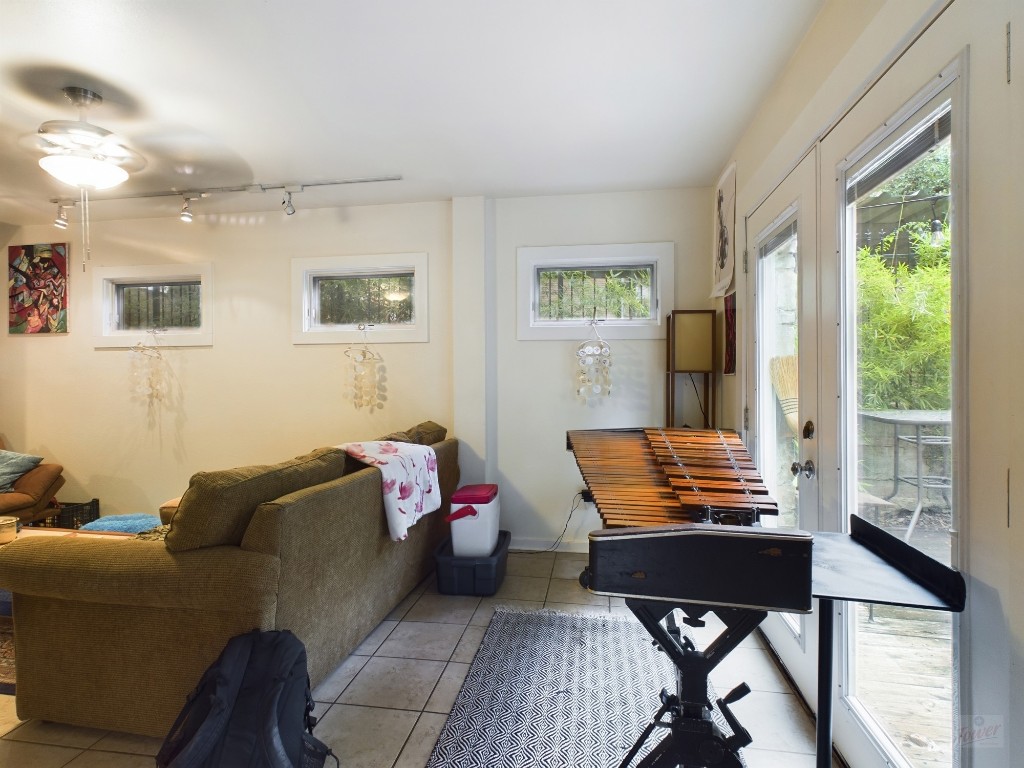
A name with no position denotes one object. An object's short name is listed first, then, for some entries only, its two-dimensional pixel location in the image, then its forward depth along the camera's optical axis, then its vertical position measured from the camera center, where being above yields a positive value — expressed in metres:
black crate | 3.55 -1.07
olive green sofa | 1.45 -0.71
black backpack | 1.23 -0.96
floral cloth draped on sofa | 2.16 -0.51
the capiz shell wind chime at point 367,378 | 3.50 +0.01
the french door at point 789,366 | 1.63 +0.05
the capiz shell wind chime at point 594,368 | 3.25 +0.08
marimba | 0.82 -0.38
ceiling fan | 2.13 +1.21
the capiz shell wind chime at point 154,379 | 3.73 +0.02
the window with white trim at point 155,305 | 3.71 +0.65
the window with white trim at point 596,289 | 3.26 +0.67
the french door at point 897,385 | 1.00 -0.02
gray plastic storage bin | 2.63 -1.16
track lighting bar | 3.13 +1.36
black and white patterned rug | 1.50 -1.25
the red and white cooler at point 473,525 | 2.67 -0.87
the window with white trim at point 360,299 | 3.49 +0.65
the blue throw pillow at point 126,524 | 2.67 -0.87
